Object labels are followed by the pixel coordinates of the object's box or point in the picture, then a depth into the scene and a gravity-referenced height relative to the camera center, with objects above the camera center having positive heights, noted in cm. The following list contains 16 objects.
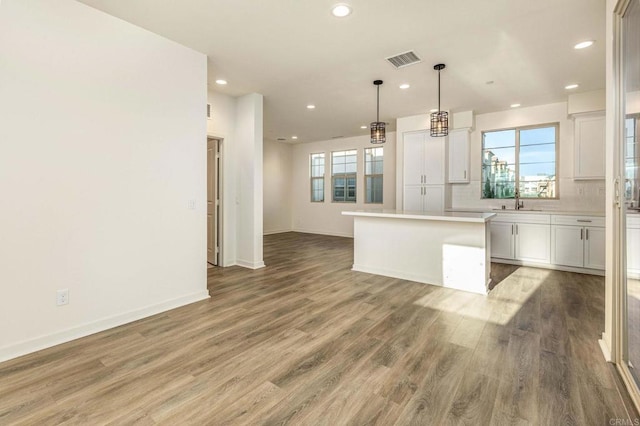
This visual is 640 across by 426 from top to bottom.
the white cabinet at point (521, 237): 491 -47
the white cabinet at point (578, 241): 446 -49
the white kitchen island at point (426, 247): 371 -51
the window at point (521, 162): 536 +87
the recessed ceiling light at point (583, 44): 318 +176
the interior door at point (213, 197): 501 +22
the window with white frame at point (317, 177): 932 +101
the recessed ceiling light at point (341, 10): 261 +176
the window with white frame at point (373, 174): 823 +98
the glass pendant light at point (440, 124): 393 +112
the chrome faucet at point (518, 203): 551 +12
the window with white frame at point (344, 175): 871 +103
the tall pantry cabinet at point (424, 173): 591 +74
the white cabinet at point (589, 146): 473 +101
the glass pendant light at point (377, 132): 430 +112
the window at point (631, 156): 178 +32
